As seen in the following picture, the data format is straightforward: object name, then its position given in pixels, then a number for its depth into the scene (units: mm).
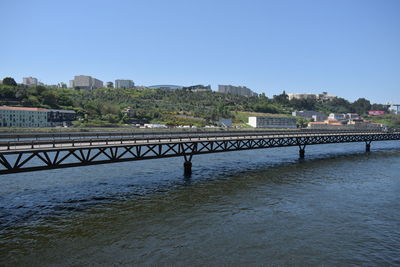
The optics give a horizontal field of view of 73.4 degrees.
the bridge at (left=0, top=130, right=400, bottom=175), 28875
